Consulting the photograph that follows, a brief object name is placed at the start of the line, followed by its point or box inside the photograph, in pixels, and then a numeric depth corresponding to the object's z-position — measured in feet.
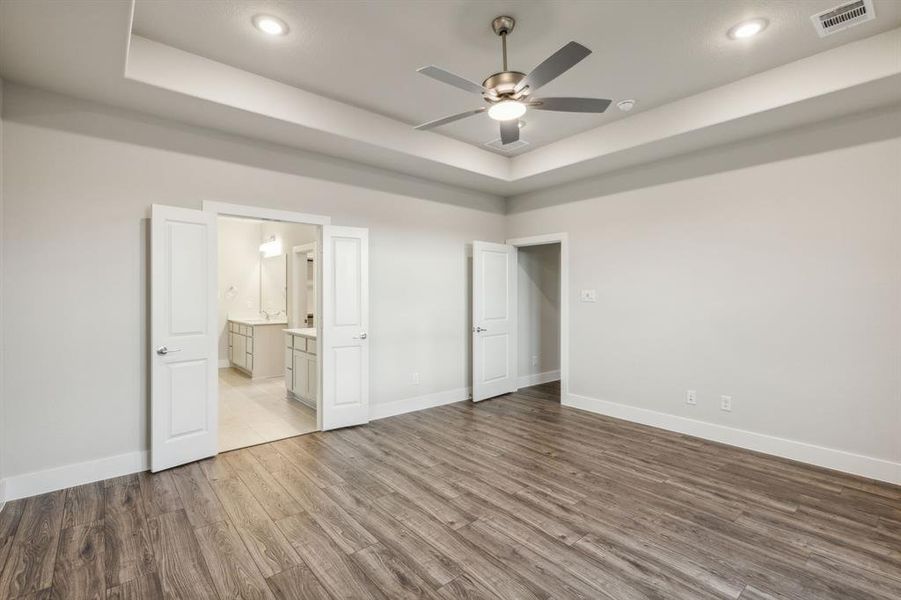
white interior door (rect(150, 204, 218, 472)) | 10.82
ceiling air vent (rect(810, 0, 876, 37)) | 8.27
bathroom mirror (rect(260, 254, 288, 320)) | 26.20
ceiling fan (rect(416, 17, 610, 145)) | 7.68
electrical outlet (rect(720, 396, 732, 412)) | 13.04
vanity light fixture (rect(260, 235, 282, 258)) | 25.40
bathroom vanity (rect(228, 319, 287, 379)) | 22.20
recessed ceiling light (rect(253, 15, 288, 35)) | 8.84
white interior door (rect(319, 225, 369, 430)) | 14.14
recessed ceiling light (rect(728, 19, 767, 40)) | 8.95
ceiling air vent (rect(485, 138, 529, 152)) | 14.61
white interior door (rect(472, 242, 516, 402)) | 17.99
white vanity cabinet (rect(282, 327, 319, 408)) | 16.30
